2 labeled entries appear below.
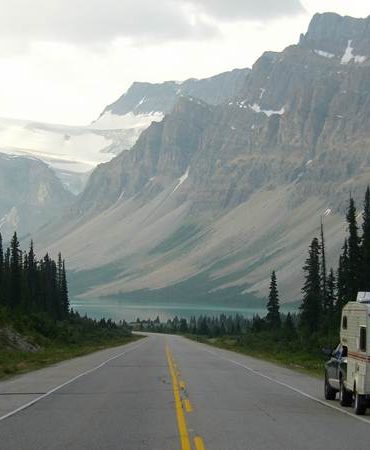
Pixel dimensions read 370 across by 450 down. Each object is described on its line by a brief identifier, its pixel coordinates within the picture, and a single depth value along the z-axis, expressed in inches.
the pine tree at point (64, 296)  5527.6
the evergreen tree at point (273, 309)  4598.9
